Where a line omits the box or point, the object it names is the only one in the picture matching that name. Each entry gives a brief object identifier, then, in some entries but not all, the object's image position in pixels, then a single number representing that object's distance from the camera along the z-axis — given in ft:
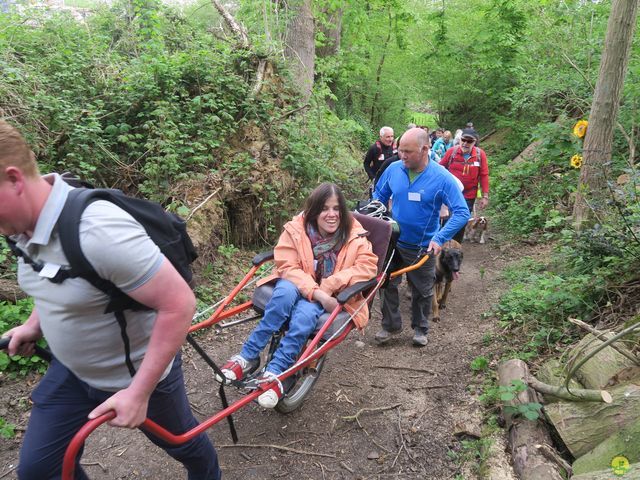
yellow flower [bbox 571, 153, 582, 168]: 24.13
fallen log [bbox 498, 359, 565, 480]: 8.24
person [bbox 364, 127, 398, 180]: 26.76
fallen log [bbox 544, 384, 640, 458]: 8.59
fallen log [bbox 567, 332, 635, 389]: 9.78
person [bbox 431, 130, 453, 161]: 37.58
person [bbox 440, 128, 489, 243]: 22.83
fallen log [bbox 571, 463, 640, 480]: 6.32
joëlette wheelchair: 6.65
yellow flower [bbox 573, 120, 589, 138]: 24.74
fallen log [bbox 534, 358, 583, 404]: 10.12
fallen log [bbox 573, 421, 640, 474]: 7.43
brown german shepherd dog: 17.43
